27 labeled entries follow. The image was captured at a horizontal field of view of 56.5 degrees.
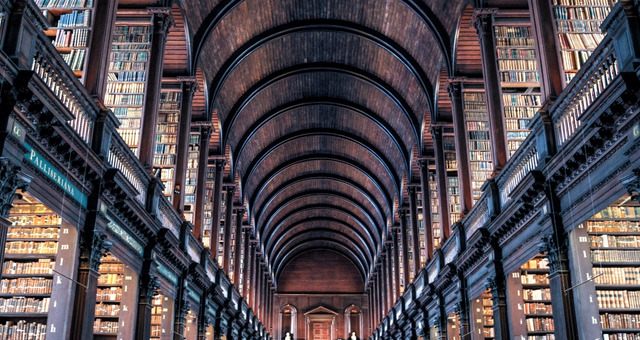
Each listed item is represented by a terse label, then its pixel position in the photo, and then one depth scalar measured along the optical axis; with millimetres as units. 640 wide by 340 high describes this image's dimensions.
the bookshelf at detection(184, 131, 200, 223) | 15412
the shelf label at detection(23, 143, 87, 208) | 6445
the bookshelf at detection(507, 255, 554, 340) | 10227
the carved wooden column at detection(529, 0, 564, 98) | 8555
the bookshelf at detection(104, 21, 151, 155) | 11398
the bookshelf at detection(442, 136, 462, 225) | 16562
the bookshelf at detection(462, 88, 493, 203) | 13727
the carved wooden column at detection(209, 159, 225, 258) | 17500
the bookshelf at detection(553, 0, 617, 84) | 8766
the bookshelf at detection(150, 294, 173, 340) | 11977
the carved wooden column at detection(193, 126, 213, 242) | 15128
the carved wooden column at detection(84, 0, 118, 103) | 8492
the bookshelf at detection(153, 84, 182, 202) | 13492
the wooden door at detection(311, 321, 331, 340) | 42719
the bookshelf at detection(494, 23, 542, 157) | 11242
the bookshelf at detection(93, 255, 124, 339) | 10797
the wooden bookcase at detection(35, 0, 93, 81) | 8805
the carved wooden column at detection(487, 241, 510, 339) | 10234
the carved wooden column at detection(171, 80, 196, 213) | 13039
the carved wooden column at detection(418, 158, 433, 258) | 17484
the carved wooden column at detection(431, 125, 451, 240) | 15555
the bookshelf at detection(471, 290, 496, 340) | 12164
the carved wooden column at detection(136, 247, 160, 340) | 10219
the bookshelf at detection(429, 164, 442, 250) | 18344
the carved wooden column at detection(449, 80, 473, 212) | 13375
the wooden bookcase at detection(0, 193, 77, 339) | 8102
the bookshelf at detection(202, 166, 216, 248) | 18039
